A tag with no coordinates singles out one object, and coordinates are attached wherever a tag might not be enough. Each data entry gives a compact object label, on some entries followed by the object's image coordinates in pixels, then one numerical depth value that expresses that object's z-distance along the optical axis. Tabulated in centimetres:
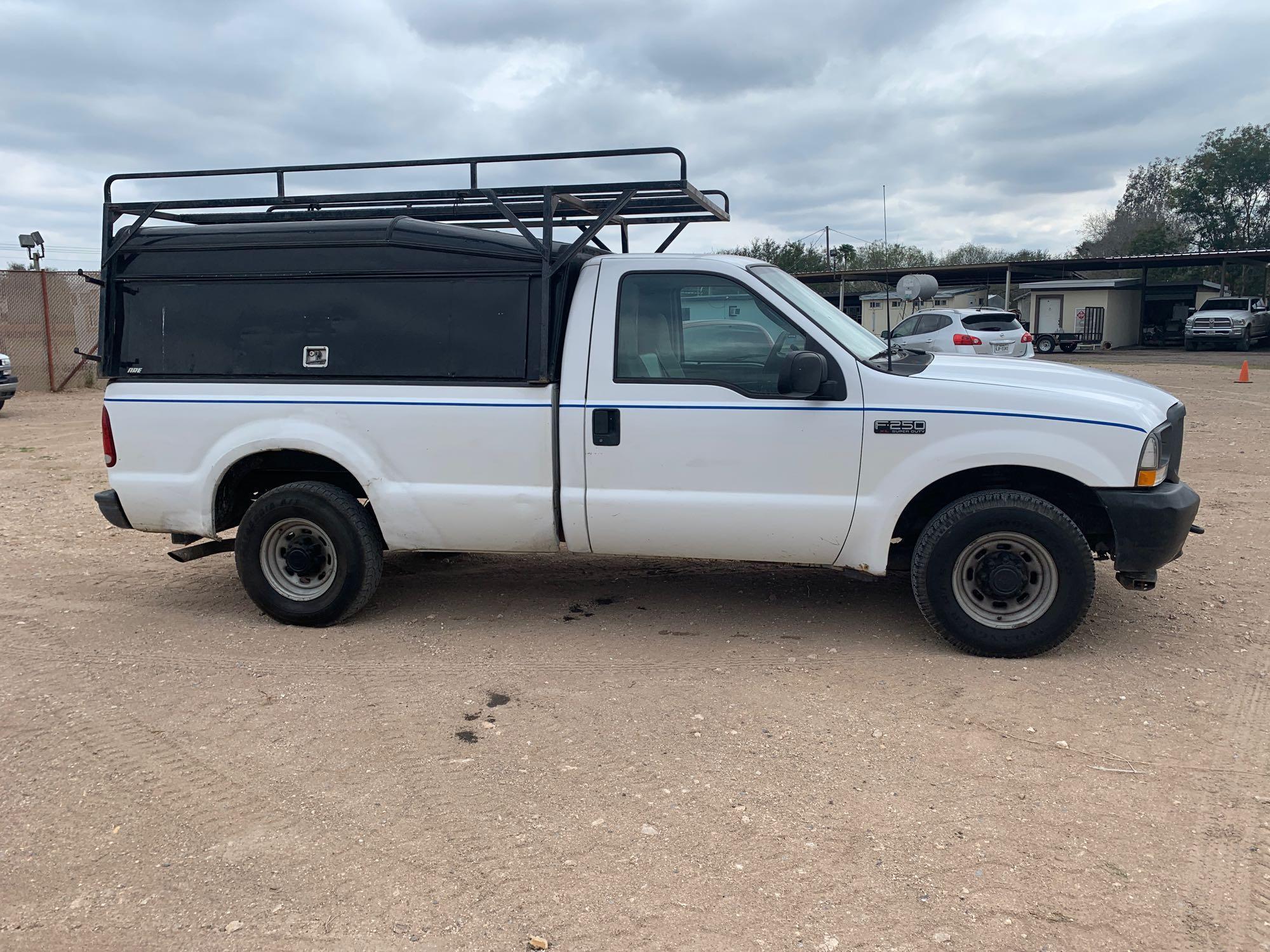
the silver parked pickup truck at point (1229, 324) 3384
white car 1911
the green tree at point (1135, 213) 6994
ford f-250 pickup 475
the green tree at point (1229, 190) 5409
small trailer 3588
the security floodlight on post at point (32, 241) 1927
